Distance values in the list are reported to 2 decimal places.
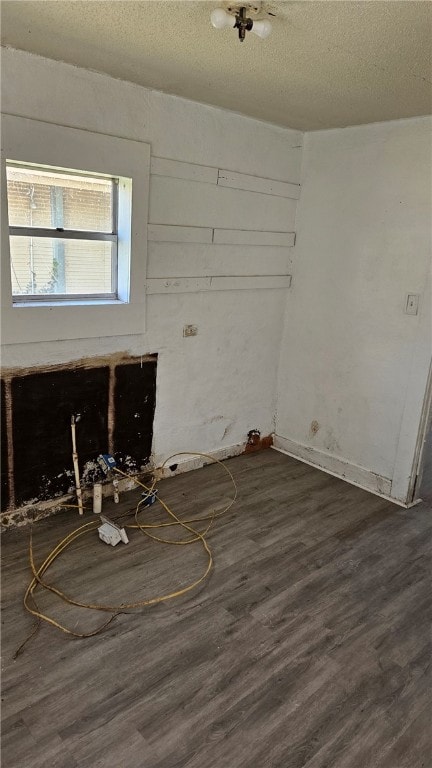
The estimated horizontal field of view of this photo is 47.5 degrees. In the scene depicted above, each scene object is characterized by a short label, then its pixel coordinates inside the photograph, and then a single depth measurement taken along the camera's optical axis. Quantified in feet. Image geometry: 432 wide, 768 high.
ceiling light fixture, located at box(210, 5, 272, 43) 5.78
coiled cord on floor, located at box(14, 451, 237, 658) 7.29
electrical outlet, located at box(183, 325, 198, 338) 11.18
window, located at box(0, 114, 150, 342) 8.23
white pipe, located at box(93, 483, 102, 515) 10.06
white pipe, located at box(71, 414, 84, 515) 9.80
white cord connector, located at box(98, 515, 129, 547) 9.09
